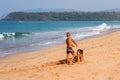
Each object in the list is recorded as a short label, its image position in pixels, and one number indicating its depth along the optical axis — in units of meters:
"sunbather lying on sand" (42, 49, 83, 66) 12.81
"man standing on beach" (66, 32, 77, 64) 13.21
